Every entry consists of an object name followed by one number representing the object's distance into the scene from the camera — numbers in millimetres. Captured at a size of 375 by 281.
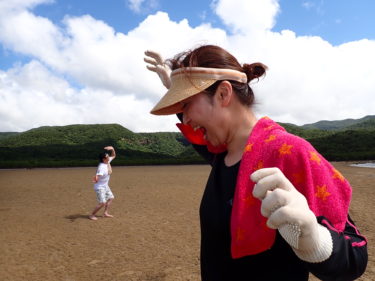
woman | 986
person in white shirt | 8062
